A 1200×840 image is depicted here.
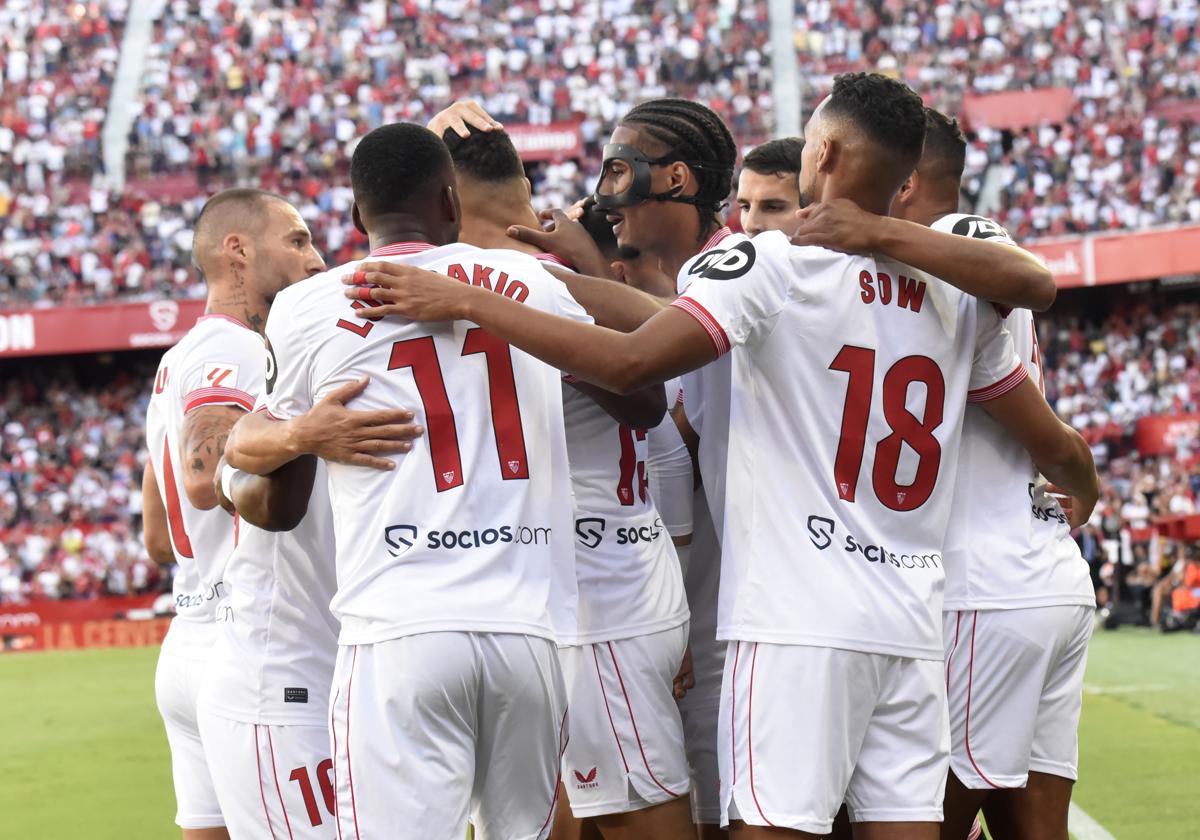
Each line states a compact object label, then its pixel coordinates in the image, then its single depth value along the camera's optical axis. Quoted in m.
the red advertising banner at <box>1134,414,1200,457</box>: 26.12
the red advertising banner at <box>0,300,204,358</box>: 31.14
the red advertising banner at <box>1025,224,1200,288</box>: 28.70
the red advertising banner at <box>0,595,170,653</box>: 24.41
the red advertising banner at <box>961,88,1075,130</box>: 32.47
